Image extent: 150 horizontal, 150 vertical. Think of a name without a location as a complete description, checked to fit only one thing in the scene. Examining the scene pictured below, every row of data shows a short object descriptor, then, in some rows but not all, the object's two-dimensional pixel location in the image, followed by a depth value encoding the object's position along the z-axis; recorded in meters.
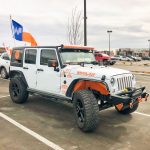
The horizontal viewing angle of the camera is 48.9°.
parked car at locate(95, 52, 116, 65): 20.26
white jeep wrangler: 3.80
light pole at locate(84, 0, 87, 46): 13.70
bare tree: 21.43
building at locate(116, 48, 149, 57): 81.18
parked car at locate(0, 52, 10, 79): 10.19
